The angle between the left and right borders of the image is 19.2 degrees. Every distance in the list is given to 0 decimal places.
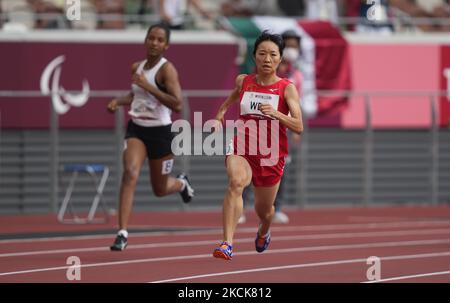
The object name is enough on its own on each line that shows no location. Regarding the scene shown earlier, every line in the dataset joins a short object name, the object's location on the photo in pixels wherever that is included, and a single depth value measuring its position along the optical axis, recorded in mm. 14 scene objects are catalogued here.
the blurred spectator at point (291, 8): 25328
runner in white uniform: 14719
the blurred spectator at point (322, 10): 24953
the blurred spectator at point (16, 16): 22578
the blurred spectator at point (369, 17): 25156
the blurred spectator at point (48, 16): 23000
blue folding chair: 20297
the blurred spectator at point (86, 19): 23234
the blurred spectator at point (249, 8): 24938
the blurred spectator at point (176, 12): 23500
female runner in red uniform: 12648
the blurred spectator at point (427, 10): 26188
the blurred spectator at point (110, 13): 23500
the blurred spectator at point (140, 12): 23797
